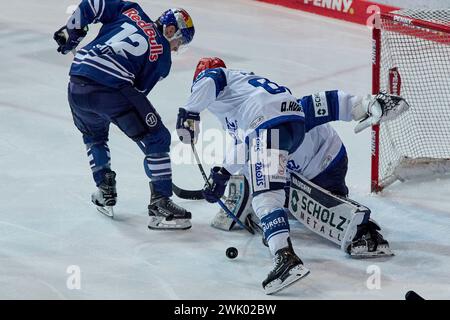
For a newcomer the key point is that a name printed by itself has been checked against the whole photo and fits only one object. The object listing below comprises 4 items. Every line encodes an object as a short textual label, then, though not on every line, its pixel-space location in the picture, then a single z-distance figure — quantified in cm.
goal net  1091
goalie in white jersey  889
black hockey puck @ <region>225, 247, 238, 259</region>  945
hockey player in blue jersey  991
